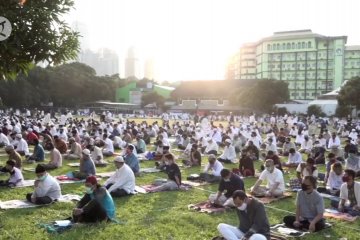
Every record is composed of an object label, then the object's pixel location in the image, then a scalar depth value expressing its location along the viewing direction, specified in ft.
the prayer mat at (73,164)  52.08
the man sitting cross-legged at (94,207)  27.02
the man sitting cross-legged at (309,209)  26.35
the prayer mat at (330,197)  35.08
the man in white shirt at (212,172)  42.27
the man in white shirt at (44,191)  32.04
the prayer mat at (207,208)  31.32
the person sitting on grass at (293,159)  53.47
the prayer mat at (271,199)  34.61
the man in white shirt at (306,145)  70.23
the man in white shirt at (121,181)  35.42
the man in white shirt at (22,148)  57.41
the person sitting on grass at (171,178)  38.55
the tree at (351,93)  174.81
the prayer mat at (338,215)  29.83
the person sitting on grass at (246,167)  46.42
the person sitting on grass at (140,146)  64.19
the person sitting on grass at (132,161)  45.34
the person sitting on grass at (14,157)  43.57
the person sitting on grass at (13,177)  38.00
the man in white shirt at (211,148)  63.89
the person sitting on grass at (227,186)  31.32
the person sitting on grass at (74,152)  57.32
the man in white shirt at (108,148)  61.67
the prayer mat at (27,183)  38.81
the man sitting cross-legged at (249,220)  22.20
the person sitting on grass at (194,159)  53.88
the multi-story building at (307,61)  323.57
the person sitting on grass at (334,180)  36.50
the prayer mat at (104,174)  46.04
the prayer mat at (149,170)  49.20
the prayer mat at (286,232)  25.87
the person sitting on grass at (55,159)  48.70
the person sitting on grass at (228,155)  58.13
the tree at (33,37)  21.98
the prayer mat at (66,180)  41.47
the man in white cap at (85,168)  42.24
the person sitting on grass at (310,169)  38.42
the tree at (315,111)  218.09
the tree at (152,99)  278.05
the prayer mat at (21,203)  31.53
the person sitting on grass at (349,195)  30.40
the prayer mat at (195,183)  41.74
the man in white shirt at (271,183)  35.99
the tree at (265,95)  222.69
